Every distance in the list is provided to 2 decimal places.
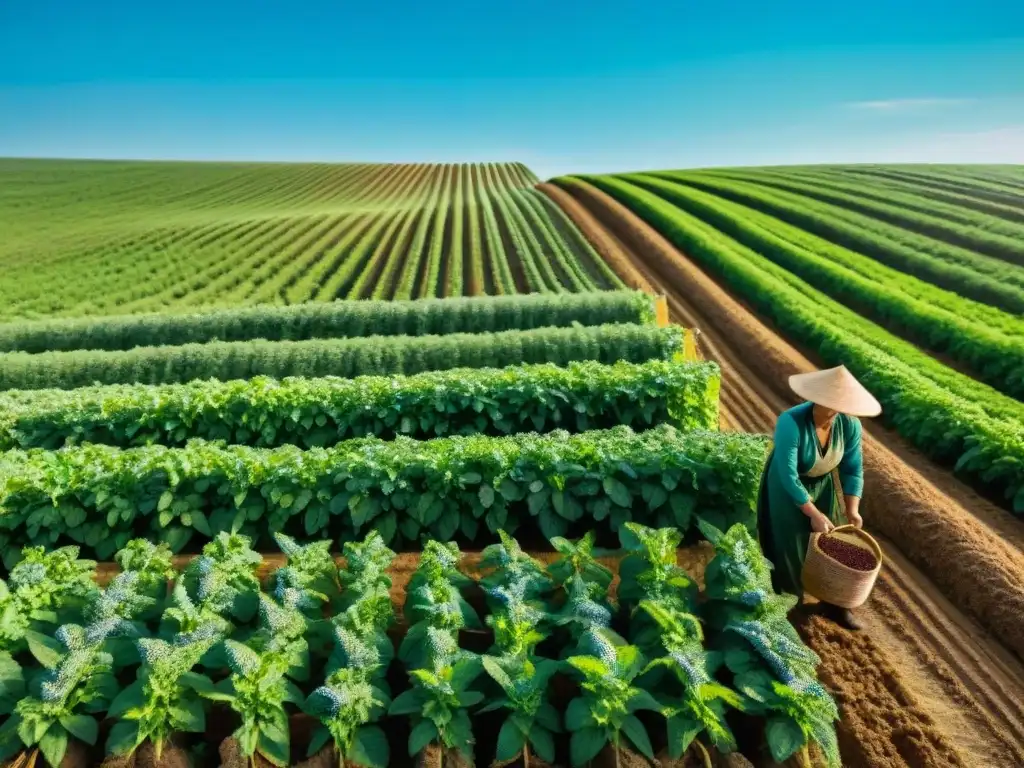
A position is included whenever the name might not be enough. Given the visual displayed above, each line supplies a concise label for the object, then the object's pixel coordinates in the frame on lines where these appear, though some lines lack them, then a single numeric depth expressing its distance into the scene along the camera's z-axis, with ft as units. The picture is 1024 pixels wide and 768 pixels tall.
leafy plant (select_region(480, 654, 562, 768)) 11.43
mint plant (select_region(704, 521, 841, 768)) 11.25
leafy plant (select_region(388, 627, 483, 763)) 11.50
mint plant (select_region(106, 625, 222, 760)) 11.54
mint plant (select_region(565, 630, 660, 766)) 11.16
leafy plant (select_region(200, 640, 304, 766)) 11.43
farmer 15.87
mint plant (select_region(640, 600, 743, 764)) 11.12
